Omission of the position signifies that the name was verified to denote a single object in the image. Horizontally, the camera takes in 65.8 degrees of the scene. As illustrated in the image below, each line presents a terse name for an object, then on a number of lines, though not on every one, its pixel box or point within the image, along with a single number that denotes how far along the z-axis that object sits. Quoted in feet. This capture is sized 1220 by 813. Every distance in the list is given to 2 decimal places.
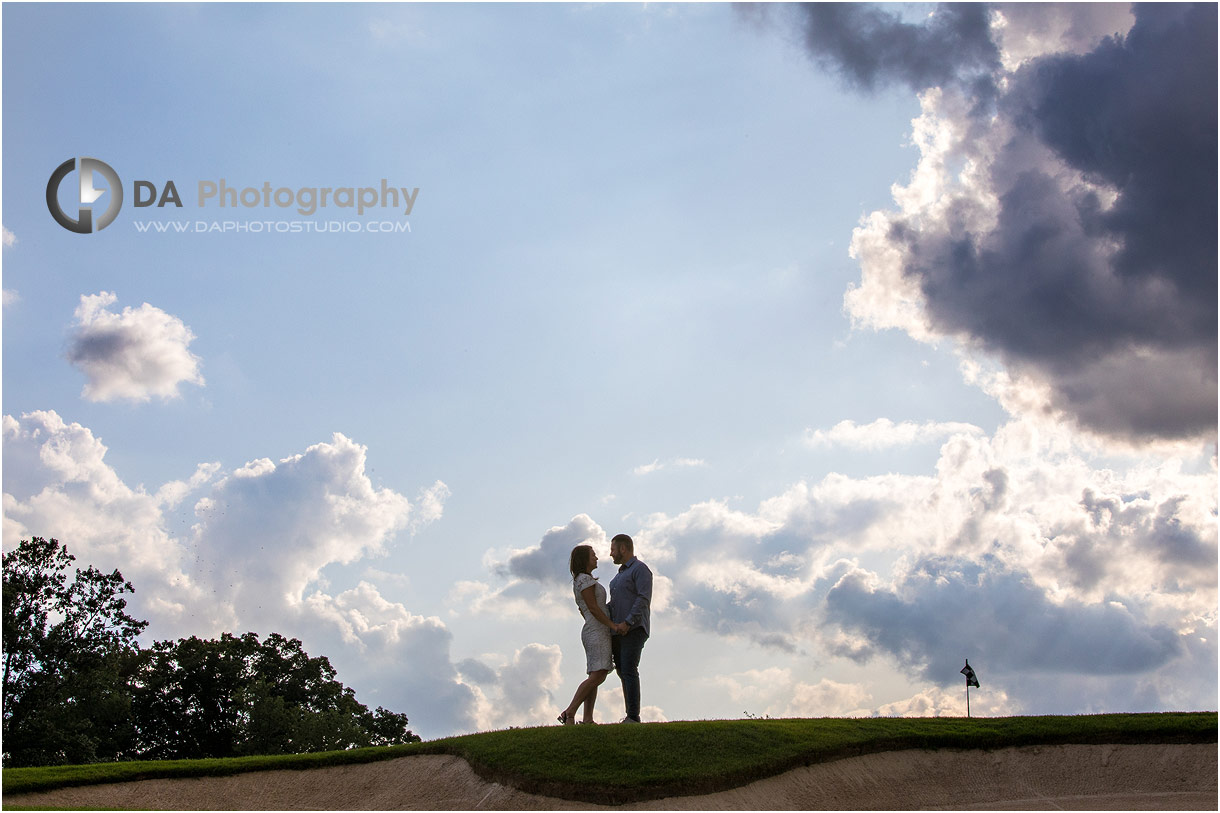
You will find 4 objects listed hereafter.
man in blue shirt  51.08
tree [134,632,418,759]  175.11
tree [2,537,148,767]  130.72
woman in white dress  50.34
